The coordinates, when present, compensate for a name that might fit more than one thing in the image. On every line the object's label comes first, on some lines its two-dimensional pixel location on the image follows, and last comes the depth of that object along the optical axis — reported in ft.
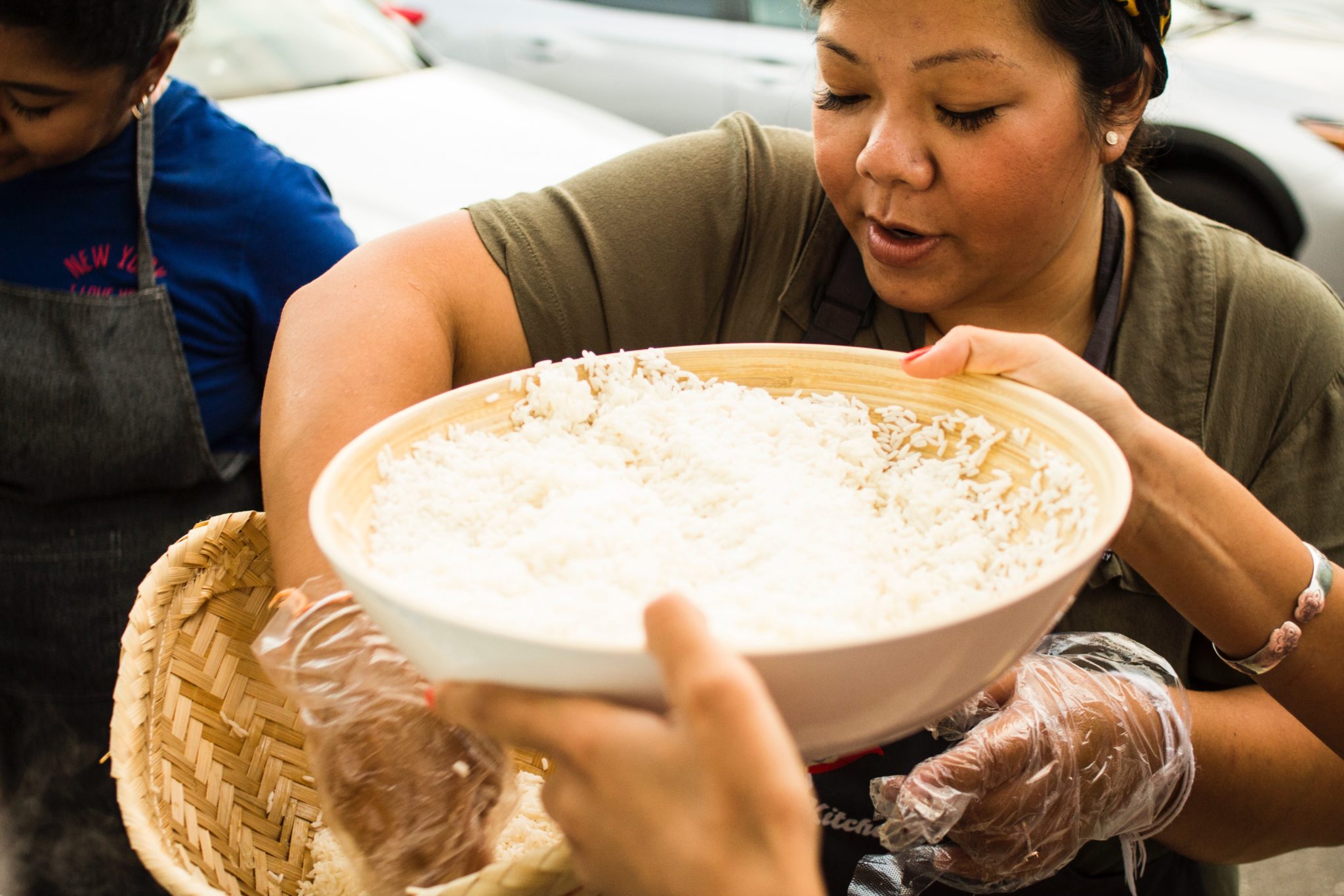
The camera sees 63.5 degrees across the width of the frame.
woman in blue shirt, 4.99
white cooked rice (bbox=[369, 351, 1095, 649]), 2.48
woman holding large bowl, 3.97
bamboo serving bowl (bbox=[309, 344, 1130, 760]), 2.13
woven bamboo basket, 3.16
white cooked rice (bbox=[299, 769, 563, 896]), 3.58
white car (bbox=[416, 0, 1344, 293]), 12.58
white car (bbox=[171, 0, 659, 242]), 9.18
